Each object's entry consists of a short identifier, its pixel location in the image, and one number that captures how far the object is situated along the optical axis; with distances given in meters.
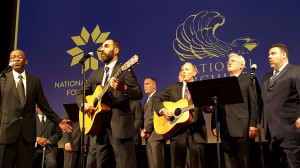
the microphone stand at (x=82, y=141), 3.77
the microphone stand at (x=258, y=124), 3.98
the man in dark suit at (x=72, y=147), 6.82
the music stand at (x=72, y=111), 5.50
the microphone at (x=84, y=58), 4.27
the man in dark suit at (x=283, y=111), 4.25
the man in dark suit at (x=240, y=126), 4.77
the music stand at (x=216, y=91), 4.27
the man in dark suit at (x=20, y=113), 4.43
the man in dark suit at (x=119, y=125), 4.10
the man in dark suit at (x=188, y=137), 5.15
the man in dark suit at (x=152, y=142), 6.42
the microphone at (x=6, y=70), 4.32
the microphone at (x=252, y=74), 4.36
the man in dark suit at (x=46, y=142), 7.41
